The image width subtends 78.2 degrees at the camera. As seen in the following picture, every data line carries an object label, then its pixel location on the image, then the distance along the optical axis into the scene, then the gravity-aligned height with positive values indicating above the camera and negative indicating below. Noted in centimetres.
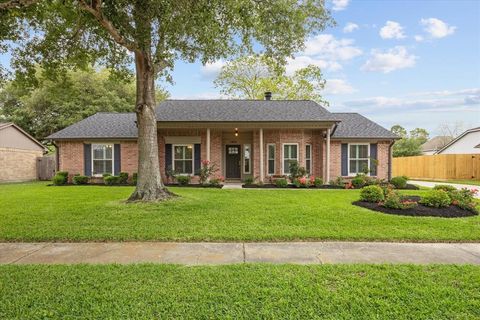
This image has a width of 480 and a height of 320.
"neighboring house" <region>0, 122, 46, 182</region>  1842 +38
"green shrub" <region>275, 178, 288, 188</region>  1429 -121
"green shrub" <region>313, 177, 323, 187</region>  1443 -118
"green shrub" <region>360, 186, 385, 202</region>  892 -112
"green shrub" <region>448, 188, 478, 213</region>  809 -120
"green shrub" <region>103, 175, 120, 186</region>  1521 -109
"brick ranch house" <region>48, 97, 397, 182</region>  1579 +62
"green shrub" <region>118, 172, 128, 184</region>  1548 -98
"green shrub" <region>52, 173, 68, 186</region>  1509 -106
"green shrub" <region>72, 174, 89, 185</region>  1541 -104
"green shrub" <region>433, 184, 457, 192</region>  905 -96
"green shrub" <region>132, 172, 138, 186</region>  1546 -100
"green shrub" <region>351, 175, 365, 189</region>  1450 -120
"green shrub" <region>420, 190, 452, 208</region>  822 -119
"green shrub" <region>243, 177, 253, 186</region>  1491 -115
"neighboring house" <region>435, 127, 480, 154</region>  2544 +128
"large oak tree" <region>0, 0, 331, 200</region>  710 +373
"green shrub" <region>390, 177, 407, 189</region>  1416 -120
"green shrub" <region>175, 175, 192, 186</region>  1499 -109
